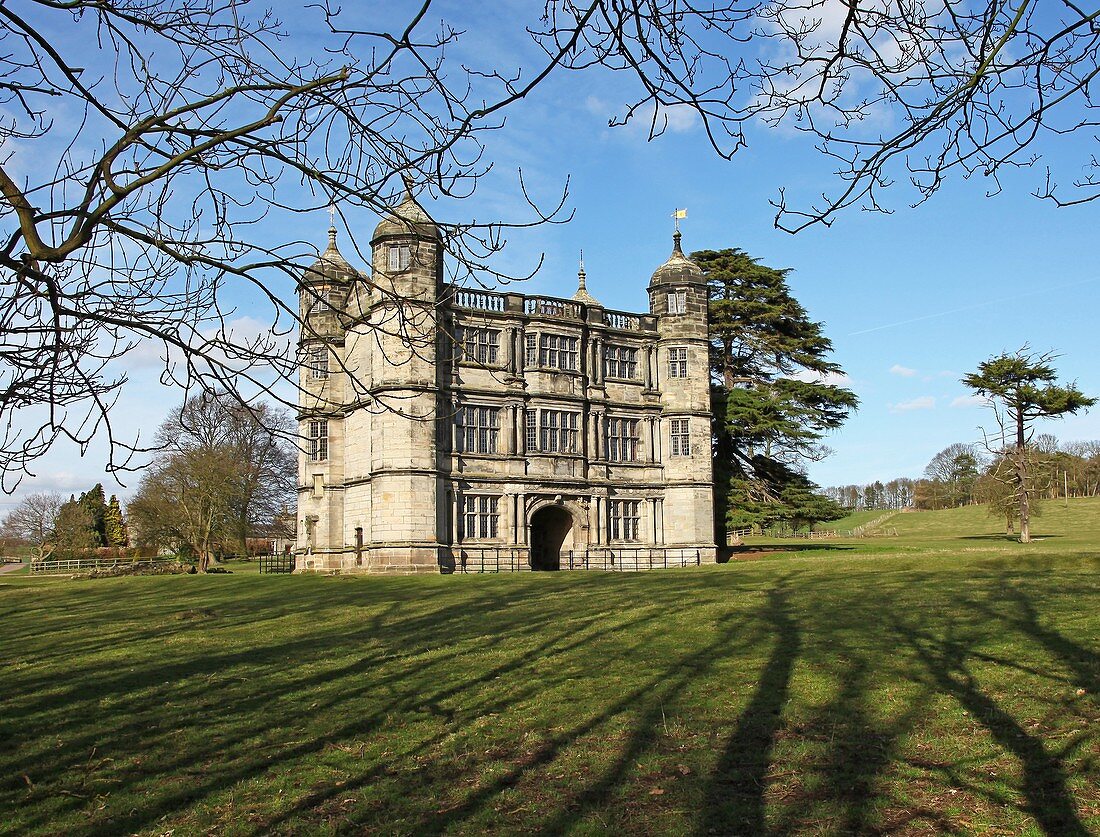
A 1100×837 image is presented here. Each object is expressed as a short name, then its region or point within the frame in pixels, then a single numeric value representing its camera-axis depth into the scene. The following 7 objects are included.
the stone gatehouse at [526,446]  34.12
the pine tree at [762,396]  43.03
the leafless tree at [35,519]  73.88
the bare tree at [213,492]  51.81
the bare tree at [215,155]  4.77
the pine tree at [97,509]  72.69
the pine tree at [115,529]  77.94
